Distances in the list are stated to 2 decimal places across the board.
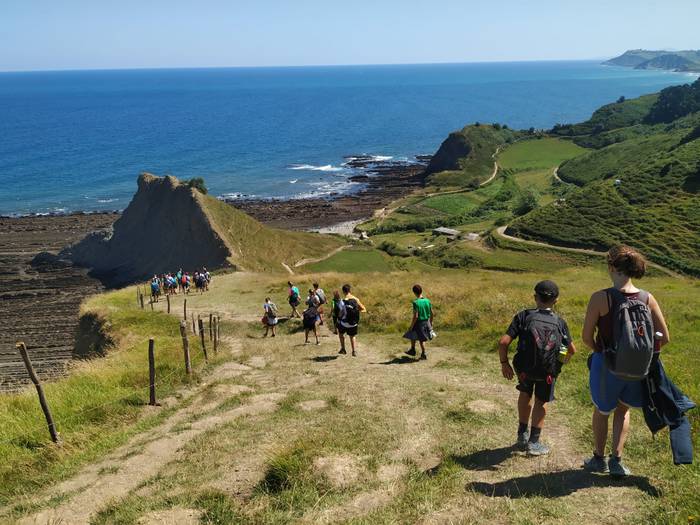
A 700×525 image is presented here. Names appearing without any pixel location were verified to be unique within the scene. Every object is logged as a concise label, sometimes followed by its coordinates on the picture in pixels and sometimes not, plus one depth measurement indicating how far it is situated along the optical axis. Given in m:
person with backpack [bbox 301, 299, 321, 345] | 19.20
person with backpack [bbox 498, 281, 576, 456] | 7.19
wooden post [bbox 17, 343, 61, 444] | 10.29
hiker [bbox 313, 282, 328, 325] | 19.14
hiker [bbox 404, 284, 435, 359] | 14.80
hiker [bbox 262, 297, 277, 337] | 22.09
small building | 77.38
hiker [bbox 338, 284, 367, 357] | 15.89
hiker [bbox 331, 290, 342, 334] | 16.33
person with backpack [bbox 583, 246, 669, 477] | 6.16
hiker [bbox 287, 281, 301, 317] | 22.83
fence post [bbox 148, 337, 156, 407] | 12.56
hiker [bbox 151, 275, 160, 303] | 33.84
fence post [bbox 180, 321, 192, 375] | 14.13
